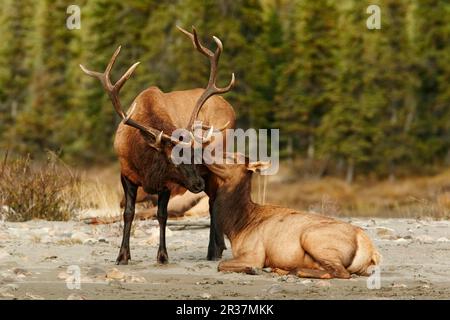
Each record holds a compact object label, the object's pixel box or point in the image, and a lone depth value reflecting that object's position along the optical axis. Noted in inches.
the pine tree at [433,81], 2107.5
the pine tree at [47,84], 2202.6
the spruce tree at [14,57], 2247.8
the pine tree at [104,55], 2159.2
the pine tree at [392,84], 2102.6
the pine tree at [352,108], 2085.4
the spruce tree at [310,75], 2122.3
